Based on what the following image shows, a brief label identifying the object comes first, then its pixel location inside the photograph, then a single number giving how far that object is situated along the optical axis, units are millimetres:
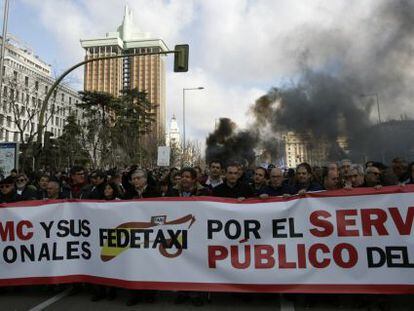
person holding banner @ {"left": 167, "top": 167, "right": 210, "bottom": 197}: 5891
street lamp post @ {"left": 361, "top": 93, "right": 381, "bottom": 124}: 23069
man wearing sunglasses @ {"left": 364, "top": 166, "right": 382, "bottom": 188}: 5938
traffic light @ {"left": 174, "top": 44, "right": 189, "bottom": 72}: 13055
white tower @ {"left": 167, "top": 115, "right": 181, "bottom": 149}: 121862
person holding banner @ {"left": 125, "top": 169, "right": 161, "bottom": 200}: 5684
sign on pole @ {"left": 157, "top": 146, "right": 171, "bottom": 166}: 22422
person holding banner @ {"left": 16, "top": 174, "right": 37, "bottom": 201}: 6605
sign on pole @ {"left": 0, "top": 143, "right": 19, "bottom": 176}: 14086
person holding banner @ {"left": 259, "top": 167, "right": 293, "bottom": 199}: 5848
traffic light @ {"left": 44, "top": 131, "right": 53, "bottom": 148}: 15628
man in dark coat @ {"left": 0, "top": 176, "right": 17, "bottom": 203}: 6461
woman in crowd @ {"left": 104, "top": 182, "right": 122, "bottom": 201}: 5953
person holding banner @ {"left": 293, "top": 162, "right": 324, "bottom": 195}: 6160
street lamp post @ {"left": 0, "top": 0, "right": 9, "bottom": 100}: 17562
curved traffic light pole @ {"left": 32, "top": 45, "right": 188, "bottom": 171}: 13055
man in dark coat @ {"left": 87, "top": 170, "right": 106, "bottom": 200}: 6094
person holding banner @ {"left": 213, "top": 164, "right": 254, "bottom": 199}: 5602
